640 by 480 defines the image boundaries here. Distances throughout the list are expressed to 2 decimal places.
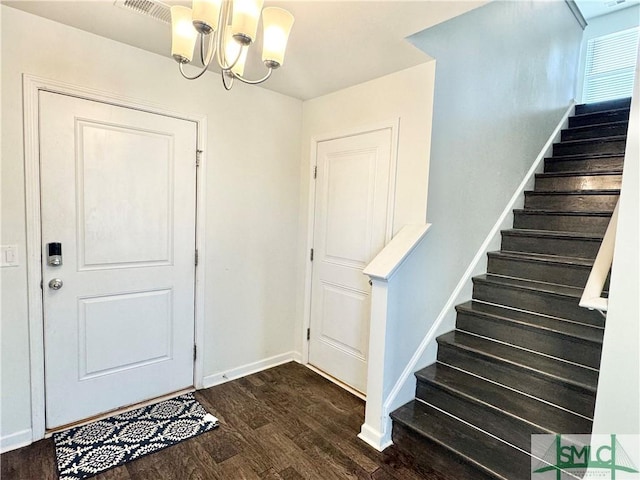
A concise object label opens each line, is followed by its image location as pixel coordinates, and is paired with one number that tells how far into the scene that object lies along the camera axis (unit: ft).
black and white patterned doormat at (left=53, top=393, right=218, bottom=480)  5.87
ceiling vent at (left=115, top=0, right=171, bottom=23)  5.31
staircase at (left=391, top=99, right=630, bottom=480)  5.96
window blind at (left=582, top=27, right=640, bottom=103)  14.42
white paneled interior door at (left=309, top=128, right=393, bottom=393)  7.98
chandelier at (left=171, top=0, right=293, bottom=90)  3.89
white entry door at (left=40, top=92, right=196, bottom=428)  6.34
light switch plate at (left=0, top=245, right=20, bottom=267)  5.78
